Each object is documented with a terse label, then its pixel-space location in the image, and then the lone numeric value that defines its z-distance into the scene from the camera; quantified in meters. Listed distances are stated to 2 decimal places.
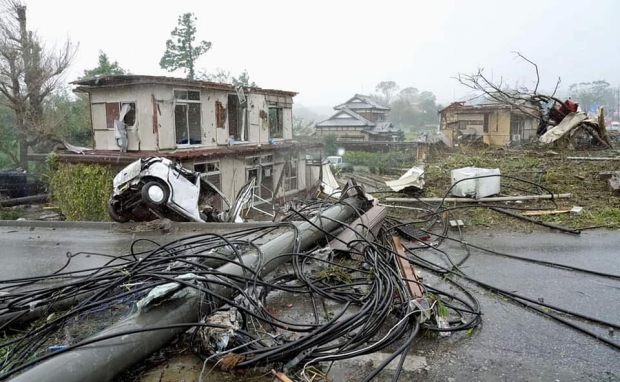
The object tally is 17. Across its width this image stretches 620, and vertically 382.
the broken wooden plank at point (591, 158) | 9.56
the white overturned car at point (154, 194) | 7.54
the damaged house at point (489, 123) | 27.19
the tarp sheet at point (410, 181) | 7.87
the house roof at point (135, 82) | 13.64
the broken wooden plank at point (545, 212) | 6.68
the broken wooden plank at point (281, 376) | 2.25
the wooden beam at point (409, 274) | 3.50
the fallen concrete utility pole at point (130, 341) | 2.02
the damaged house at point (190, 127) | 14.05
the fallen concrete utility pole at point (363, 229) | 4.63
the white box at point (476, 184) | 7.30
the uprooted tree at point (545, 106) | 12.10
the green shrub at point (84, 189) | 14.77
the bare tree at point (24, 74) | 19.14
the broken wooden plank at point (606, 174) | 7.78
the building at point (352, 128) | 39.81
